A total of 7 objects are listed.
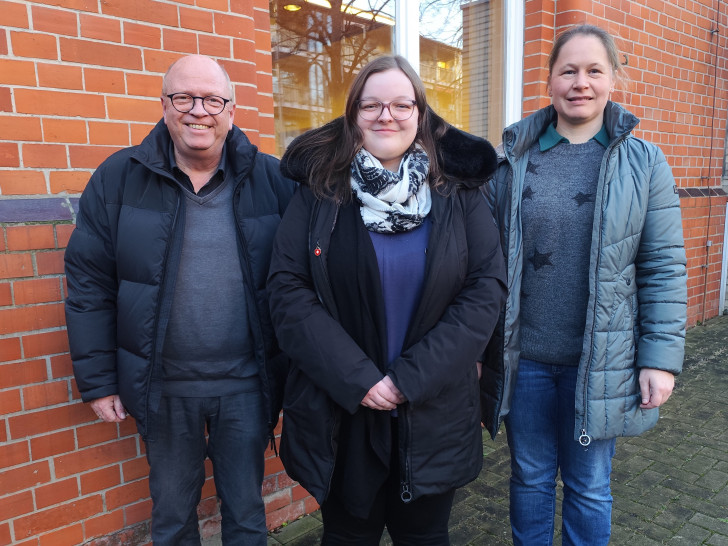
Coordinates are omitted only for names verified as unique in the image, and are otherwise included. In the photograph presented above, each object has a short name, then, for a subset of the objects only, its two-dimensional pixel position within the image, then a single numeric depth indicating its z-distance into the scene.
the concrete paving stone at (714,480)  3.23
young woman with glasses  1.76
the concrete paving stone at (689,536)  2.74
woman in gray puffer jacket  2.02
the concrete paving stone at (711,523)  2.82
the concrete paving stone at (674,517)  2.88
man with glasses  2.00
